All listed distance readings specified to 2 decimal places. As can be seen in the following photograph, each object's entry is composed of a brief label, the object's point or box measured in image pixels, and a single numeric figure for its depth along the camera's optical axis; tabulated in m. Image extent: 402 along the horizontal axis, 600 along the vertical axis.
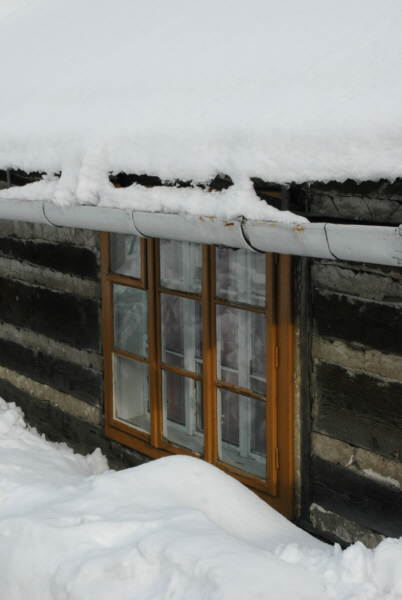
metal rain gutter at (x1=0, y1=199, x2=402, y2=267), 2.44
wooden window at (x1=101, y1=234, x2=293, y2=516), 3.66
